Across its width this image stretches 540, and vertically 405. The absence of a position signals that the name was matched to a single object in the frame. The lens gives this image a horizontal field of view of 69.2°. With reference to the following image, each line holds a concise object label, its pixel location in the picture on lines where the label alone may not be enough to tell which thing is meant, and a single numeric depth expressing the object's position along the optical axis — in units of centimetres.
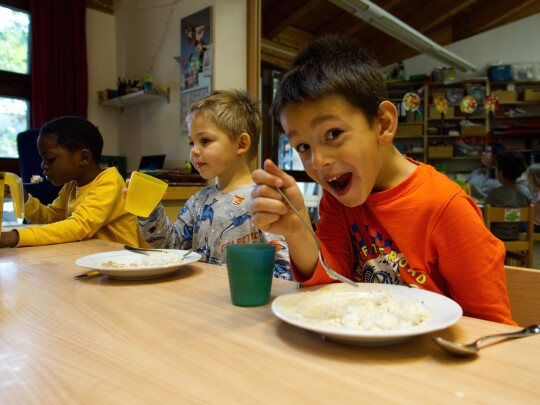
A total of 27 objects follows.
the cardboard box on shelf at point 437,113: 725
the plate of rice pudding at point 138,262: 84
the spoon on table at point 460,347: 45
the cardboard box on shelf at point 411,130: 743
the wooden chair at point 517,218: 319
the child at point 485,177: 555
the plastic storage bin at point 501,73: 698
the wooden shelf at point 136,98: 330
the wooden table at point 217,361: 38
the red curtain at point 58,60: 364
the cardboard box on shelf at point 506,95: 693
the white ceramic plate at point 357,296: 46
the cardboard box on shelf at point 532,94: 681
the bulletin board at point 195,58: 299
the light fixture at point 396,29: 432
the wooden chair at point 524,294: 81
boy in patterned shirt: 140
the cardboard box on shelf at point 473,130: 711
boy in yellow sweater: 152
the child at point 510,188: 398
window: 363
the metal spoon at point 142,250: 108
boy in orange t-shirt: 77
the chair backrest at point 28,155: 279
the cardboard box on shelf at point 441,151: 725
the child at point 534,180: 417
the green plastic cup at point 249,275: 65
